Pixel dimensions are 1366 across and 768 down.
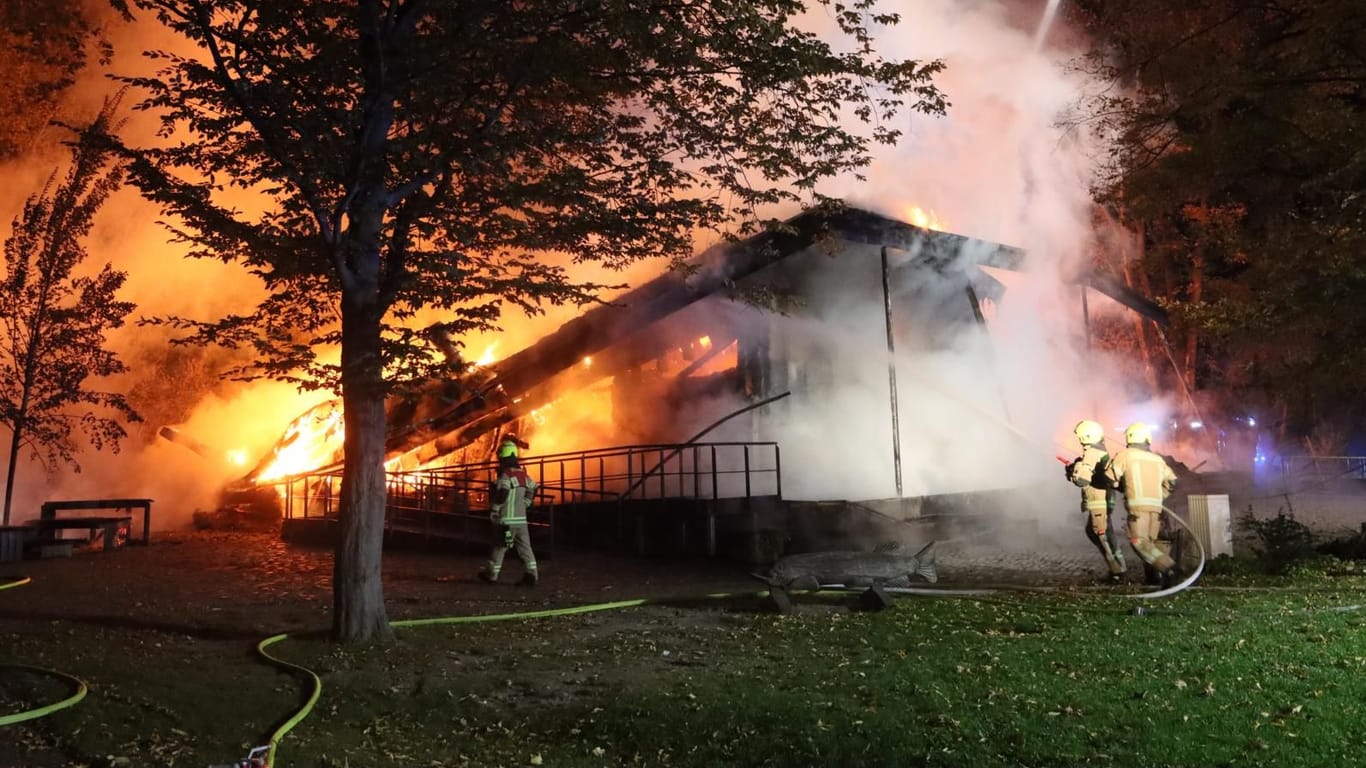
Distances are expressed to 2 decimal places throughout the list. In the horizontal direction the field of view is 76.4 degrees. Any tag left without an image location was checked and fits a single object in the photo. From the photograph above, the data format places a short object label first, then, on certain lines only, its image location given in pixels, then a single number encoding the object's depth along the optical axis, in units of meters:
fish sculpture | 9.77
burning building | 17.16
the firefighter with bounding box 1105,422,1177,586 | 9.61
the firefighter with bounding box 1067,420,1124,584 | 10.04
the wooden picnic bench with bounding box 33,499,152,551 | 15.39
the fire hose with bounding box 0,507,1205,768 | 4.01
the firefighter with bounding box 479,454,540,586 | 11.23
